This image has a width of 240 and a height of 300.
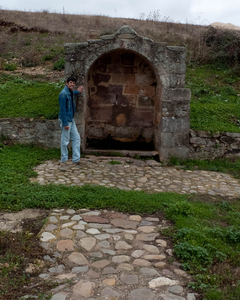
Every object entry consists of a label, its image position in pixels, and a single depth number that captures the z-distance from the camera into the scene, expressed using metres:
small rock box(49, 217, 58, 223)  3.72
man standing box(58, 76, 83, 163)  6.14
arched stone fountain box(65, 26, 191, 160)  6.96
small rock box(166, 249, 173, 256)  3.14
